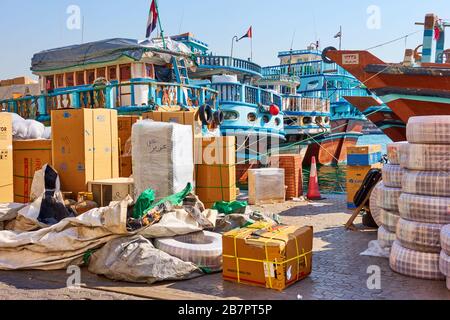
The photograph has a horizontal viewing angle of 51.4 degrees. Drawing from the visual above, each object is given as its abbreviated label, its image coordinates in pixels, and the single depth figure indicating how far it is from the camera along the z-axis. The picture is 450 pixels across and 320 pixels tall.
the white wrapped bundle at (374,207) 7.40
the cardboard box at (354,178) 9.75
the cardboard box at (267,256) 4.90
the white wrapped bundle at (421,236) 5.19
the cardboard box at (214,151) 9.02
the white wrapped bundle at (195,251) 5.62
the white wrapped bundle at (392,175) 6.28
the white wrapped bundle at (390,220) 6.14
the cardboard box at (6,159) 7.27
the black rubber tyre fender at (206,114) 10.31
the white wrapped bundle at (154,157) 7.02
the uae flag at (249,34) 24.52
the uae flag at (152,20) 17.77
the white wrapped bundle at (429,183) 5.28
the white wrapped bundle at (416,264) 5.19
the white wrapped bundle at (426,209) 5.21
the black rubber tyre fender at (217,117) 11.89
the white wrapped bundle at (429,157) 5.36
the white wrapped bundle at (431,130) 5.33
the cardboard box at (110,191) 7.11
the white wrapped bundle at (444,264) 4.72
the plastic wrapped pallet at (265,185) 10.95
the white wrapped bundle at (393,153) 6.51
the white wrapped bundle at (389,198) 6.16
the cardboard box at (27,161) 7.71
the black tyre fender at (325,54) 12.98
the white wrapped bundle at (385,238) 6.21
